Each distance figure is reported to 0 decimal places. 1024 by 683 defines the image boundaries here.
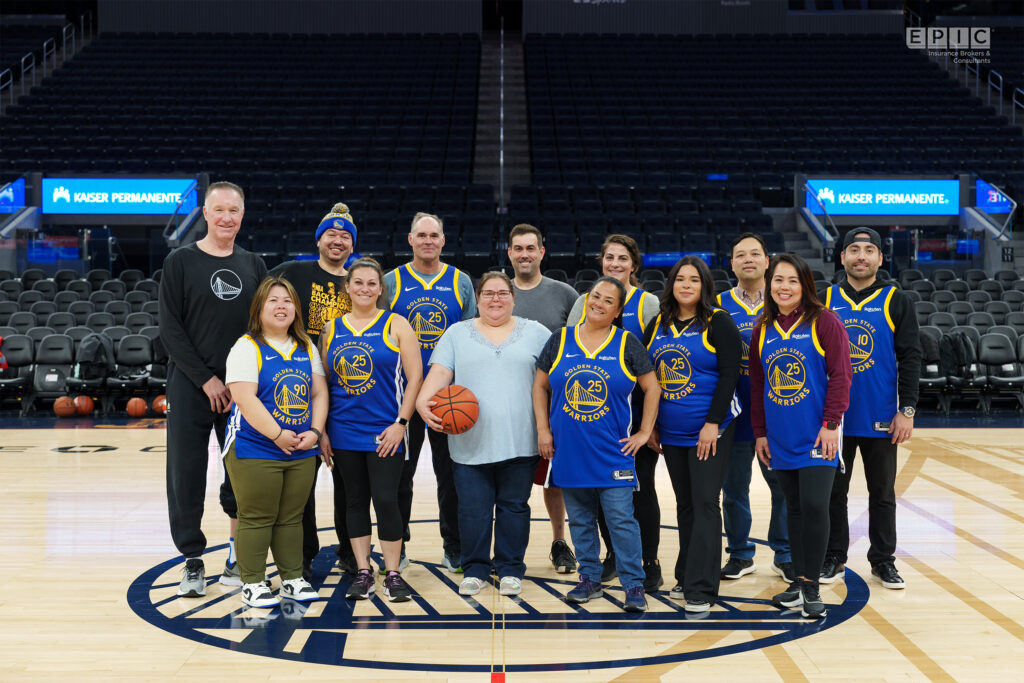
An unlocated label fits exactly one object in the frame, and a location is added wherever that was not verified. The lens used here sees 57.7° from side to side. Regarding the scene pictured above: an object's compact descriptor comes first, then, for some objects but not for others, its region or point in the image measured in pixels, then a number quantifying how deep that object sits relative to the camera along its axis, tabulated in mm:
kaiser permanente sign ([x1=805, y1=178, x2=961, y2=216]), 13883
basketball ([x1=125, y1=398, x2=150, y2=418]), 9594
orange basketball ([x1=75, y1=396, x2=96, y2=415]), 9711
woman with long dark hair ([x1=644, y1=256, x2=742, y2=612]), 3744
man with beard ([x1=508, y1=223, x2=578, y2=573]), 4367
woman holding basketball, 3957
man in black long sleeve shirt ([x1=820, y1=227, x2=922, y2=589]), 4074
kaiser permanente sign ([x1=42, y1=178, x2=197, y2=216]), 13570
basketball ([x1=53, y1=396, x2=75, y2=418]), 9625
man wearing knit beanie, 4152
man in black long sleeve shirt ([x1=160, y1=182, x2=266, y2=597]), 3965
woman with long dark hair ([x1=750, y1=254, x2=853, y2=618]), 3641
